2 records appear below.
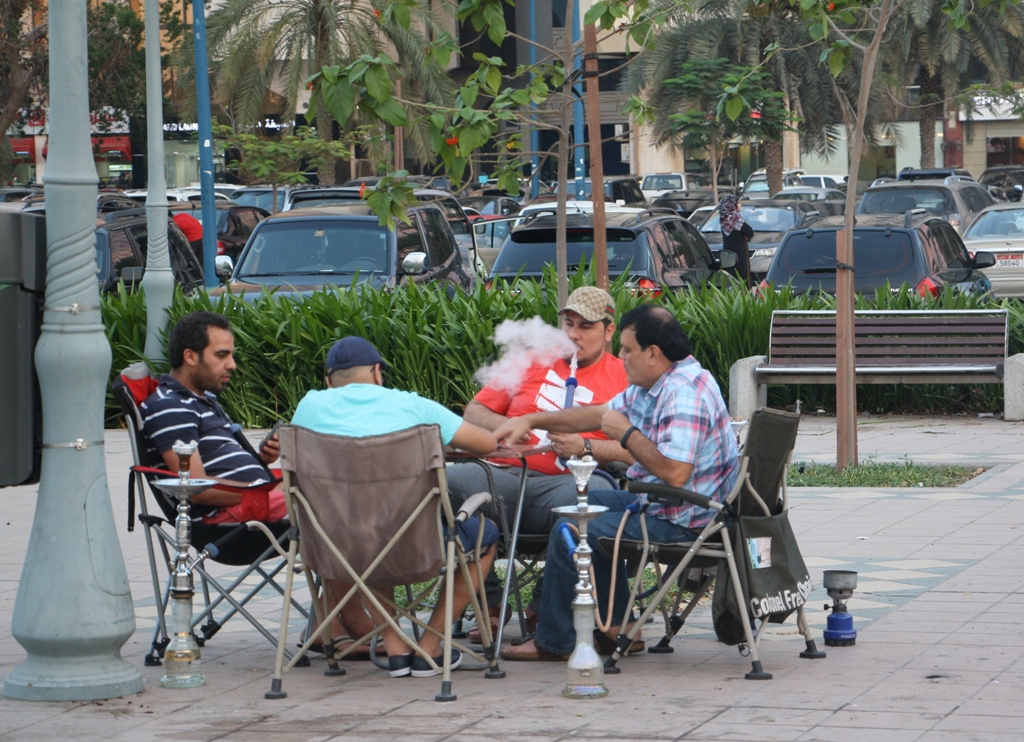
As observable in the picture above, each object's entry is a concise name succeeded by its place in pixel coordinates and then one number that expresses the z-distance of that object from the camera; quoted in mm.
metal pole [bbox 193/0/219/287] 21000
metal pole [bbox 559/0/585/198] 33125
